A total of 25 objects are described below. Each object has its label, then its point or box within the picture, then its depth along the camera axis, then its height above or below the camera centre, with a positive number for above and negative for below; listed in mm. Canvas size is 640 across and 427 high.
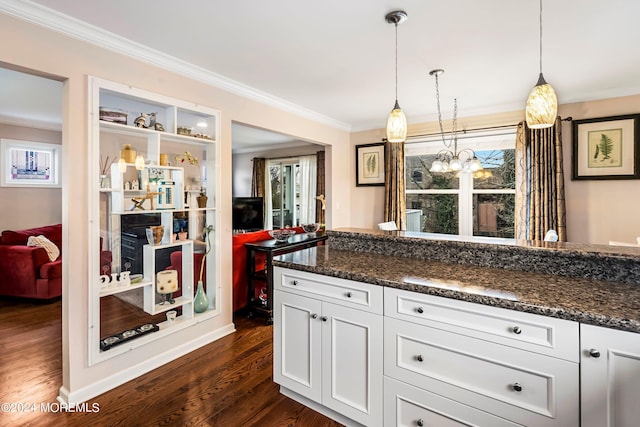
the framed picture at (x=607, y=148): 3486 +762
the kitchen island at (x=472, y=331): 1162 -508
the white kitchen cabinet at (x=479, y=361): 1221 -630
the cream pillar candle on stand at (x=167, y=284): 2721 -590
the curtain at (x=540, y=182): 3818 +401
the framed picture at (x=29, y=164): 4816 +851
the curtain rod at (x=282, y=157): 6708 +1305
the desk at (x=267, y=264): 3400 -536
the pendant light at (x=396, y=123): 2130 +641
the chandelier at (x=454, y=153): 3445 +899
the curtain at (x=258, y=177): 7316 +905
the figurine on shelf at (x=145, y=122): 2521 +763
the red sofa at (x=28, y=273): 3939 -705
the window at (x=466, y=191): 4359 +362
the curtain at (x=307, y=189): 6664 +569
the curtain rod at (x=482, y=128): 3832 +1191
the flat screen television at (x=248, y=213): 5656 +56
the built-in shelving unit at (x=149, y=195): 2285 +181
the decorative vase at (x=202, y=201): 3008 +145
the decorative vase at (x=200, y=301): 2980 -797
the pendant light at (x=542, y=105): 1689 +592
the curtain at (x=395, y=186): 5008 +472
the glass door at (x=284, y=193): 6945 +523
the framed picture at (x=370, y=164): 5281 +869
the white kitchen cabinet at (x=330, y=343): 1680 -734
